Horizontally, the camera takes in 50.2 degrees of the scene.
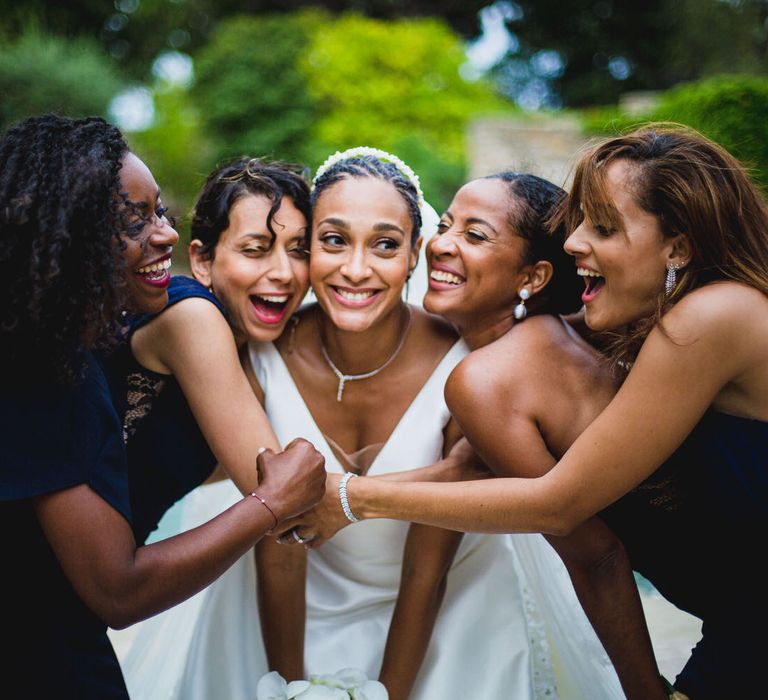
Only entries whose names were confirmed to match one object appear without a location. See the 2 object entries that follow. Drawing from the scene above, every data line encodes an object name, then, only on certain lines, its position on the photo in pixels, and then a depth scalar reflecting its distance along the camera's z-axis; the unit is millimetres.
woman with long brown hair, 2430
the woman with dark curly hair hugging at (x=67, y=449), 2086
